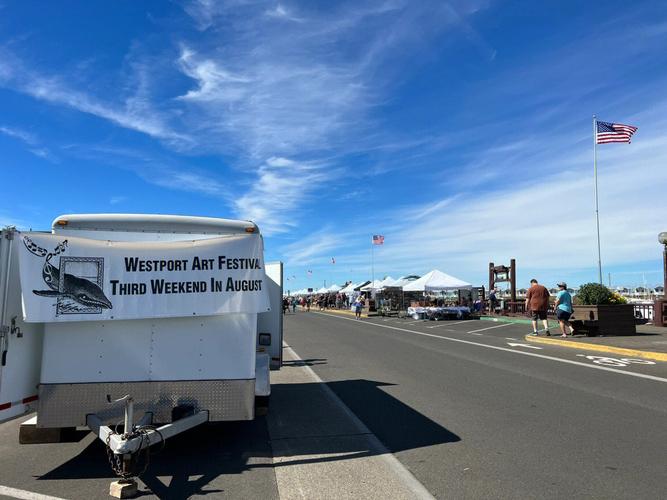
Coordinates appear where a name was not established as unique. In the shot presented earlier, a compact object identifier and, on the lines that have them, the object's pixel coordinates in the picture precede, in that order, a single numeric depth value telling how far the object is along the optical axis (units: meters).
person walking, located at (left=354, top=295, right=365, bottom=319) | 38.58
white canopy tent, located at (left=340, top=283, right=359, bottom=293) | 67.78
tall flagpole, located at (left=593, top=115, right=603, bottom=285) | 25.05
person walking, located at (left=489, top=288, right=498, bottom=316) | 34.41
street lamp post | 20.50
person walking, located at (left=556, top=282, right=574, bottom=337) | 16.02
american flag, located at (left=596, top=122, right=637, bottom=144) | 23.56
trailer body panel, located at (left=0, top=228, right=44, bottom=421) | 4.53
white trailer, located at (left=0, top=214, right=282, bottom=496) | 4.75
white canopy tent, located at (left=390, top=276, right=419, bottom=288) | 45.44
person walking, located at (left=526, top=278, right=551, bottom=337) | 17.09
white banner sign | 4.79
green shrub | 16.69
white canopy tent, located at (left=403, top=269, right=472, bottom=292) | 33.44
